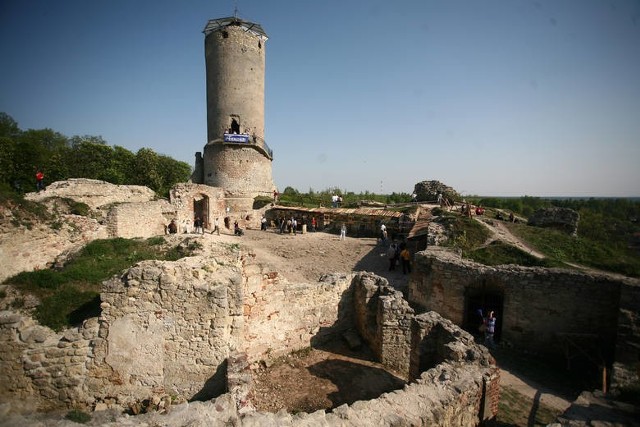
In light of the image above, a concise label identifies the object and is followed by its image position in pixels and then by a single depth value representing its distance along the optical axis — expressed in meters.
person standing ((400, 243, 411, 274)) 14.88
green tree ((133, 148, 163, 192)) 31.56
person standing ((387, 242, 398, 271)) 15.30
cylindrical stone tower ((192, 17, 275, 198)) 26.83
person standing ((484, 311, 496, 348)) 9.70
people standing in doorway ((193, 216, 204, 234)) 19.28
